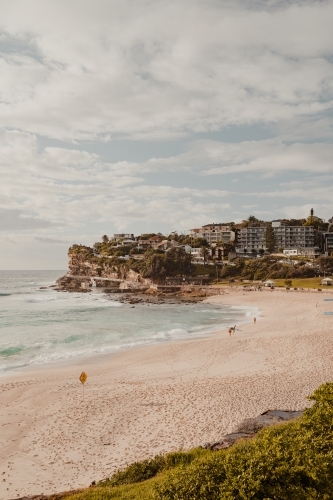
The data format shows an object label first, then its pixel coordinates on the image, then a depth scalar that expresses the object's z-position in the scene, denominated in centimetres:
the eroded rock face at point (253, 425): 1205
